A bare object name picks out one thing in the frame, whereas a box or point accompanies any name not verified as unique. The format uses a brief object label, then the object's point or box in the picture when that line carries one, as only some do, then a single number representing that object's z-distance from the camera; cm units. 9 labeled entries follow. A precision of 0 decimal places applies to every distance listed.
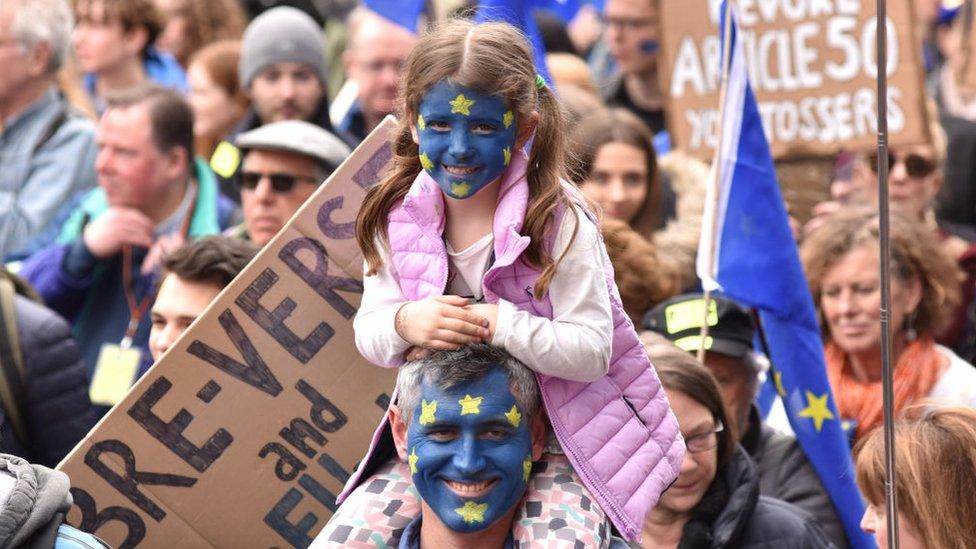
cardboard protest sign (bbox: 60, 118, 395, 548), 1139
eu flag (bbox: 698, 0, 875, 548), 1320
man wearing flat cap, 1559
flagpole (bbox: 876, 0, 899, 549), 882
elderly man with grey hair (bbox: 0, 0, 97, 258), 1828
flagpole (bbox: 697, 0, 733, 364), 1378
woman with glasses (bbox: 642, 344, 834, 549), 1172
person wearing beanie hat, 1941
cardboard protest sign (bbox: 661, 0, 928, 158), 1736
